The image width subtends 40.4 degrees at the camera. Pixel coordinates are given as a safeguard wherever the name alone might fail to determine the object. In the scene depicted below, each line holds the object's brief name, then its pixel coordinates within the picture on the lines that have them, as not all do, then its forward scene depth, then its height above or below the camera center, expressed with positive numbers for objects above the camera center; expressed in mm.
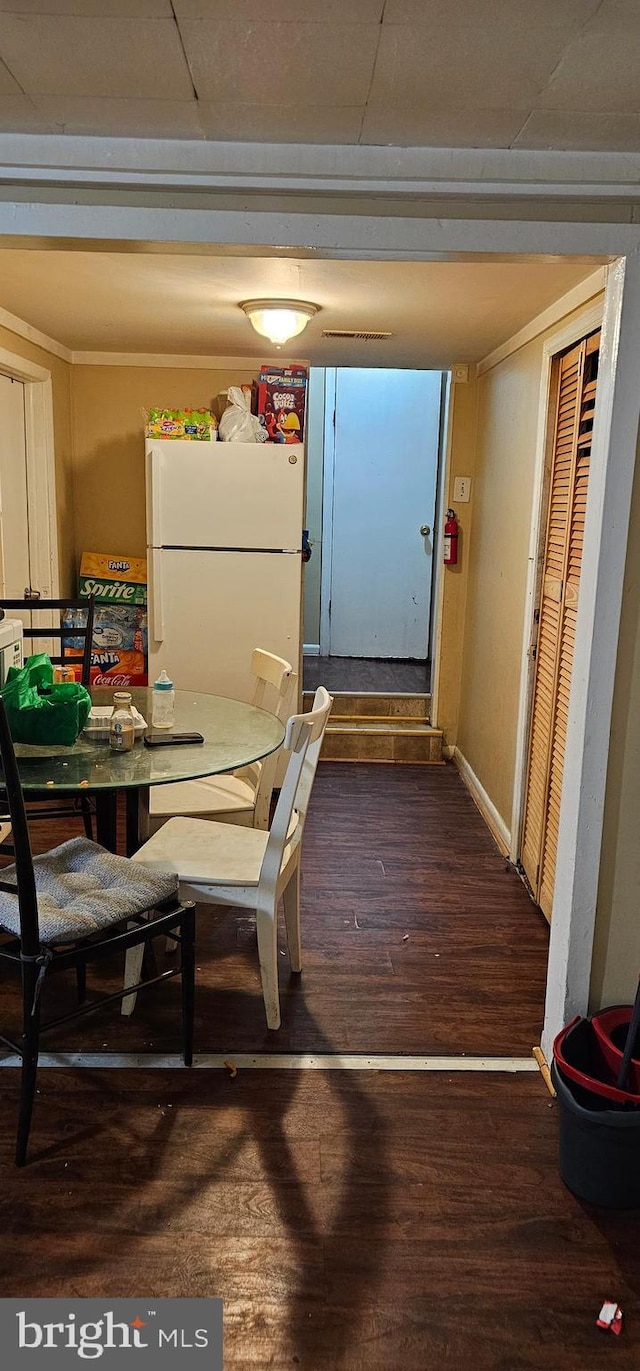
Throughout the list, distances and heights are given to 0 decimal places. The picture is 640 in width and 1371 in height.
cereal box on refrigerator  4012 +496
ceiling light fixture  3158 +707
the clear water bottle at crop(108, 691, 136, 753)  2338 -597
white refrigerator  3889 -216
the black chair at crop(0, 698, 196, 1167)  1788 -889
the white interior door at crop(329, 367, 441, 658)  5766 +33
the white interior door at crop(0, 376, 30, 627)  3762 +33
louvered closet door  2732 -291
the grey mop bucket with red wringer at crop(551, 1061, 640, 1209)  1716 -1241
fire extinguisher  4625 -120
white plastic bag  3967 +384
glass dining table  2080 -640
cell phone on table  2369 -625
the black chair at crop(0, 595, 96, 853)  2979 -461
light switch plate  4594 +153
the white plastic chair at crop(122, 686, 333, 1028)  2205 -916
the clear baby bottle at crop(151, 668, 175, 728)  2553 -571
